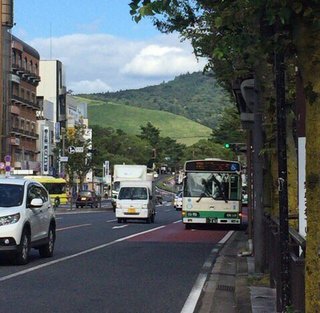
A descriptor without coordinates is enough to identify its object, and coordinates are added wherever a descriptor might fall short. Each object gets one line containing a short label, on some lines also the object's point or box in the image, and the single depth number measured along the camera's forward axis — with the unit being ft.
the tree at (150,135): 620.90
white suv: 48.93
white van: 127.13
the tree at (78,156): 267.18
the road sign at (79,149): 245.04
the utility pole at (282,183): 25.31
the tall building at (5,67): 252.40
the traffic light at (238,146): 98.00
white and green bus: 105.60
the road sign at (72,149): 244.01
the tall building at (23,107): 288.10
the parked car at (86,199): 234.38
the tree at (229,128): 125.90
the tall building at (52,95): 347.71
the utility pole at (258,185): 45.78
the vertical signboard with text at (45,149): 306.12
